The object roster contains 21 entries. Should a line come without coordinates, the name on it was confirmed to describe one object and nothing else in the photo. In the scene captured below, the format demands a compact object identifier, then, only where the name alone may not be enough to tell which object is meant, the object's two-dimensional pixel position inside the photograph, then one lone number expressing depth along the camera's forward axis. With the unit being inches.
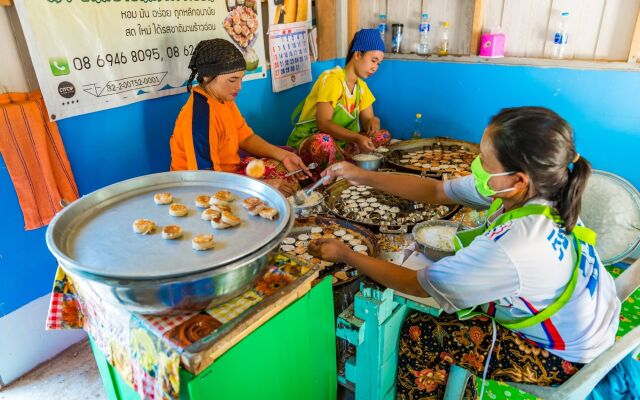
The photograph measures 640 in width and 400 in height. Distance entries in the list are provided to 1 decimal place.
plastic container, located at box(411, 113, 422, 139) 170.4
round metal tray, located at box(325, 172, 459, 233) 90.4
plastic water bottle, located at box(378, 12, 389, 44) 172.9
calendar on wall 150.4
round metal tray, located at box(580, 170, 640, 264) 99.1
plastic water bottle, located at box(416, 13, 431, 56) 162.1
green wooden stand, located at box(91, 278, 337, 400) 48.9
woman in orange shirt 102.0
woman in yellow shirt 132.2
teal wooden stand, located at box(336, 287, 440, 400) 63.6
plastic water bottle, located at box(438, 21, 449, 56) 161.2
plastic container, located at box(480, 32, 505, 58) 148.0
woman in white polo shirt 52.4
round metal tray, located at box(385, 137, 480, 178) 145.3
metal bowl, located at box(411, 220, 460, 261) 71.5
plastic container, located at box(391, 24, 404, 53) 168.2
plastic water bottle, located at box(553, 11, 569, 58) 136.9
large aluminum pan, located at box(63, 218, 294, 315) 40.9
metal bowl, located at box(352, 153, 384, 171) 121.4
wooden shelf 128.7
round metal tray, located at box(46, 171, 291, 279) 45.7
